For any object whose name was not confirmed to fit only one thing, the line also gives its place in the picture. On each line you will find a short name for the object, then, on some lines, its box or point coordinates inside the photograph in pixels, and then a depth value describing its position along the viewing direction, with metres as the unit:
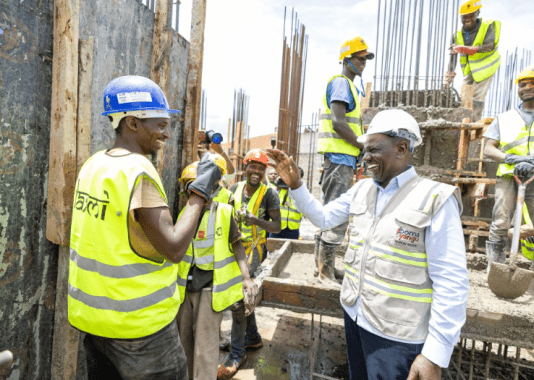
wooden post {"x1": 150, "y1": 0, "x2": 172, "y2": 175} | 2.87
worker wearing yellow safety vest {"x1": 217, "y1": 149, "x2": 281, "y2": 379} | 3.91
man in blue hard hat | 1.54
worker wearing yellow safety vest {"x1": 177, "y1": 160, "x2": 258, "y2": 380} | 2.87
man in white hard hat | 1.62
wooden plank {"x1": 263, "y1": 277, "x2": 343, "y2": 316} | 2.81
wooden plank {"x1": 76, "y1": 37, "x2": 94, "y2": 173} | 2.15
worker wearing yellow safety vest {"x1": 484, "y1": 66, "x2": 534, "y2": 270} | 3.54
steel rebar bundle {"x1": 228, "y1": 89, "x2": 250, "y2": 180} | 13.45
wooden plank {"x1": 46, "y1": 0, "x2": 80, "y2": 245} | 2.04
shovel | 2.67
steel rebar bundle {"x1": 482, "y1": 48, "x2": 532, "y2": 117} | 10.64
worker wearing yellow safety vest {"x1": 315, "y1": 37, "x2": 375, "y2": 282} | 3.05
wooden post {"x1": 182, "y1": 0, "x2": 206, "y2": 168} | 3.19
